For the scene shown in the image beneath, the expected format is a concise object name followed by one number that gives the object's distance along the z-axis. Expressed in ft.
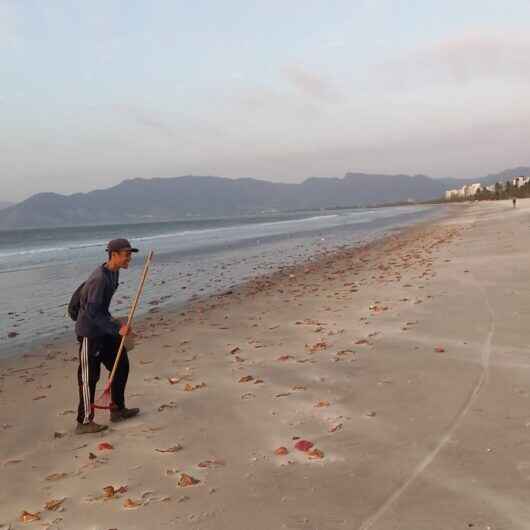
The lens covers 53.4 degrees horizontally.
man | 18.56
